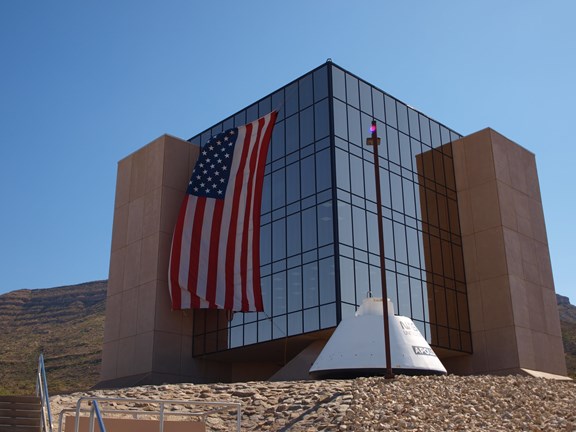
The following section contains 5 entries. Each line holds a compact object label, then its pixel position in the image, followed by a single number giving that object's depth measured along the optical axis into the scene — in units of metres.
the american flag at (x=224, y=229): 35.06
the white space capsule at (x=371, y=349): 22.53
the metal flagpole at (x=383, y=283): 20.38
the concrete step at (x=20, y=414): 14.97
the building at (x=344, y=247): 35.41
